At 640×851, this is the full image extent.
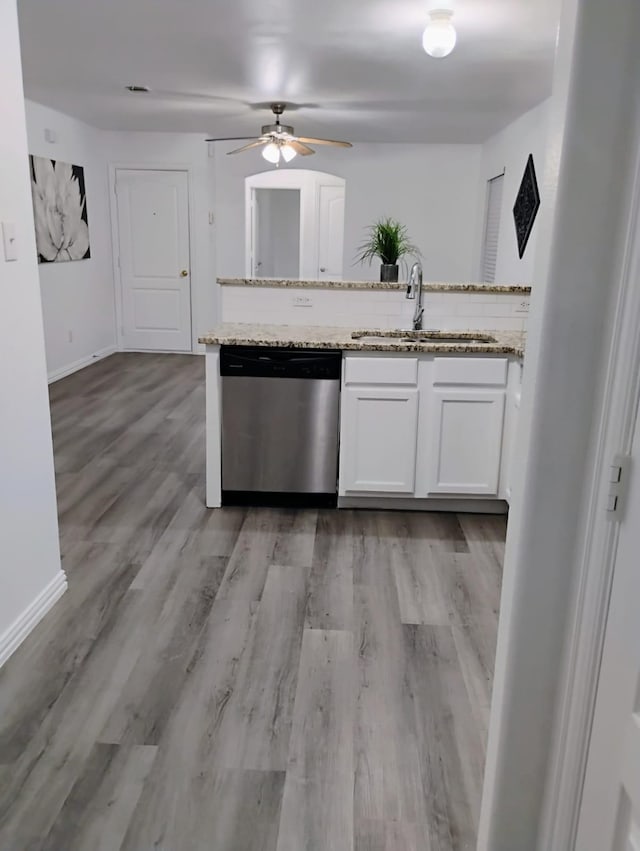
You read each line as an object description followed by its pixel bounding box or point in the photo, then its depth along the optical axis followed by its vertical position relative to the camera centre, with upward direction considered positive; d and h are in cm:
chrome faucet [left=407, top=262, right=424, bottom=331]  364 -17
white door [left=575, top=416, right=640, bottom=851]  91 -62
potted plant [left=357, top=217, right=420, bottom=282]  397 +2
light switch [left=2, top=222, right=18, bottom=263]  210 +1
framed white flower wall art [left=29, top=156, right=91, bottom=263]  574 +30
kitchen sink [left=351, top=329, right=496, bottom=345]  365 -42
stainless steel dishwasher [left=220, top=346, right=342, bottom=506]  334 -84
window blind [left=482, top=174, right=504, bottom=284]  691 +29
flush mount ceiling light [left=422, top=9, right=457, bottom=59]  309 +97
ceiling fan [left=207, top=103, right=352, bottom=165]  550 +85
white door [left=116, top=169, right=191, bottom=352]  734 -12
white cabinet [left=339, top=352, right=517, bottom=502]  331 -81
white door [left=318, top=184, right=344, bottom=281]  874 +33
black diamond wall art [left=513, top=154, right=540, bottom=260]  543 +42
